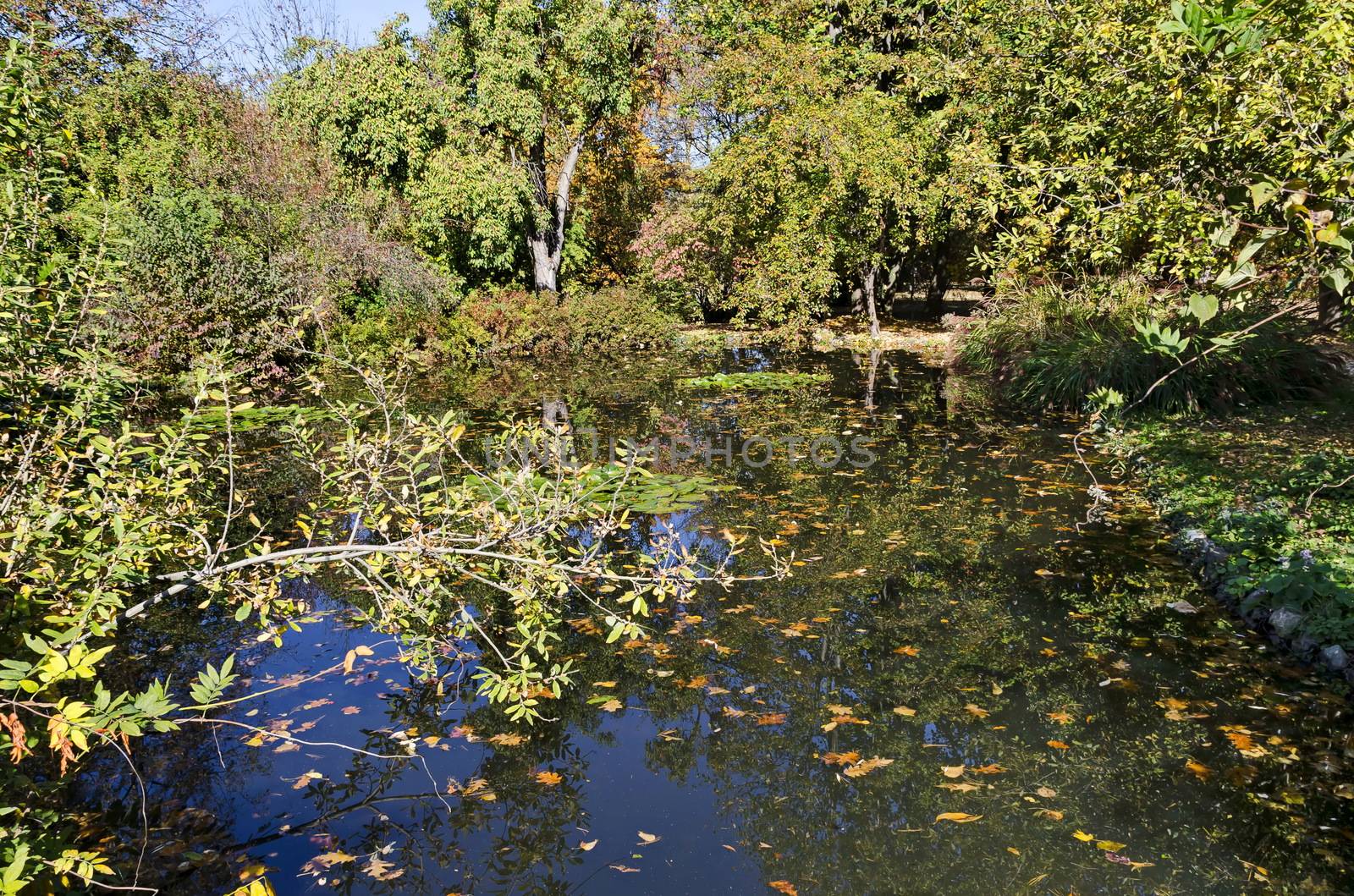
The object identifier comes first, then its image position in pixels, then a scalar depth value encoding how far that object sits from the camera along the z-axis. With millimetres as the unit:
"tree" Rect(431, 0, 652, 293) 22906
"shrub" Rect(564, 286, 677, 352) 24484
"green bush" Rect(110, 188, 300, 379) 13719
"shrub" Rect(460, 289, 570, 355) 23078
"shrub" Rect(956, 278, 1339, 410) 11781
